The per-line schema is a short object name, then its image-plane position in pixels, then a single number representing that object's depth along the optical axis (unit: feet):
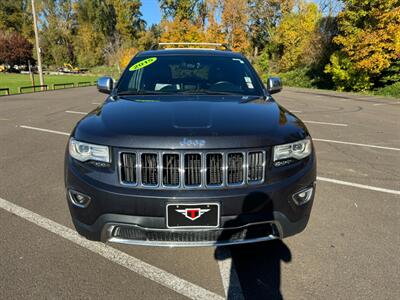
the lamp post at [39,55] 89.43
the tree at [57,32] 254.88
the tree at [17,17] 286.46
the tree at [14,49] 242.17
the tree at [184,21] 153.84
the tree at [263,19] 168.35
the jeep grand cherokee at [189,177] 7.55
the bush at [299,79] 108.17
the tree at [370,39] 65.87
